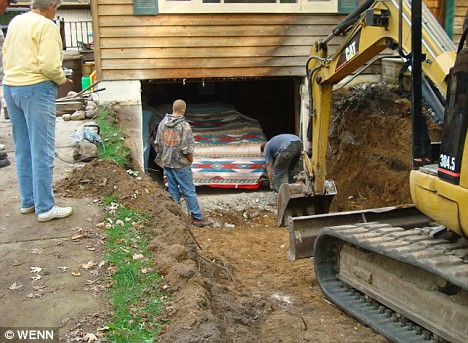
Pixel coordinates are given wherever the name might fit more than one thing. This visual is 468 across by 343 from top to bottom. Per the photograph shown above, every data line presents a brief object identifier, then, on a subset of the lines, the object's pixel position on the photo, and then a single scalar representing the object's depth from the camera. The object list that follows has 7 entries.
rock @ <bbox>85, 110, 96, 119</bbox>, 10.65
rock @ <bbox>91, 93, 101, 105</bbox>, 11.30
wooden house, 10.89
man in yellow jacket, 5.16
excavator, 4.01
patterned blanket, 12.03
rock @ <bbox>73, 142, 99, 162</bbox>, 7.78
